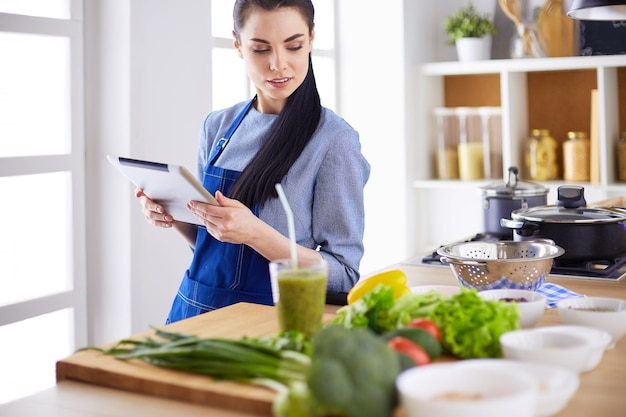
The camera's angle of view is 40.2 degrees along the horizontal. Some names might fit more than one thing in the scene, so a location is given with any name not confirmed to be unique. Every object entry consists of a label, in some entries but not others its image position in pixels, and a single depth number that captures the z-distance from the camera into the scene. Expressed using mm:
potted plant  4410
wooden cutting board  1265
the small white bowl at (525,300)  1603
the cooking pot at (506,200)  2855
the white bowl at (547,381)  1148
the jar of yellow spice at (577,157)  4203
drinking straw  1419
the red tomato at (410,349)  1268
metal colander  1886
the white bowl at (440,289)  1761
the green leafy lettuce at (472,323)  1394
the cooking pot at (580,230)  2342
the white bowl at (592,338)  1353
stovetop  2318
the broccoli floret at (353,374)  1058
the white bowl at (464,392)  1038
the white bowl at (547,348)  1302
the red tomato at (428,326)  1415
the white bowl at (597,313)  1531
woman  2100
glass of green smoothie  1454
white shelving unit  4117
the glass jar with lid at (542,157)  4309
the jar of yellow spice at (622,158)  4113
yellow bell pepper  1718
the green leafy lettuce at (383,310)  1497
